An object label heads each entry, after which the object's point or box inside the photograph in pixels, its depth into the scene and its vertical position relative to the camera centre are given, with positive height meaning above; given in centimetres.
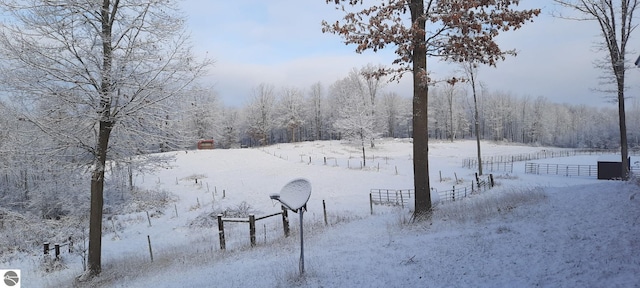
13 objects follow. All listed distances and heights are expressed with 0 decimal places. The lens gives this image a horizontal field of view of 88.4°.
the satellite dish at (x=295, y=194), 595 -104
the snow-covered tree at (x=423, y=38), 823 +254
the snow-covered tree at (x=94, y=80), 778 +163
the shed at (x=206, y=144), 5791 -56
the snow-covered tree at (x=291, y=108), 7025 +669
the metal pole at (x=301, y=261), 609 -231
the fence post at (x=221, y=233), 1108 -316
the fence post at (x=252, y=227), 1090 -293
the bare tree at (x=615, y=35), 1722 +495
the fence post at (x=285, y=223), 1182 -305
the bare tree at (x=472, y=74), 2838 +508
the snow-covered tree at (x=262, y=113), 6938 +557
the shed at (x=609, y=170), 2309 -305
